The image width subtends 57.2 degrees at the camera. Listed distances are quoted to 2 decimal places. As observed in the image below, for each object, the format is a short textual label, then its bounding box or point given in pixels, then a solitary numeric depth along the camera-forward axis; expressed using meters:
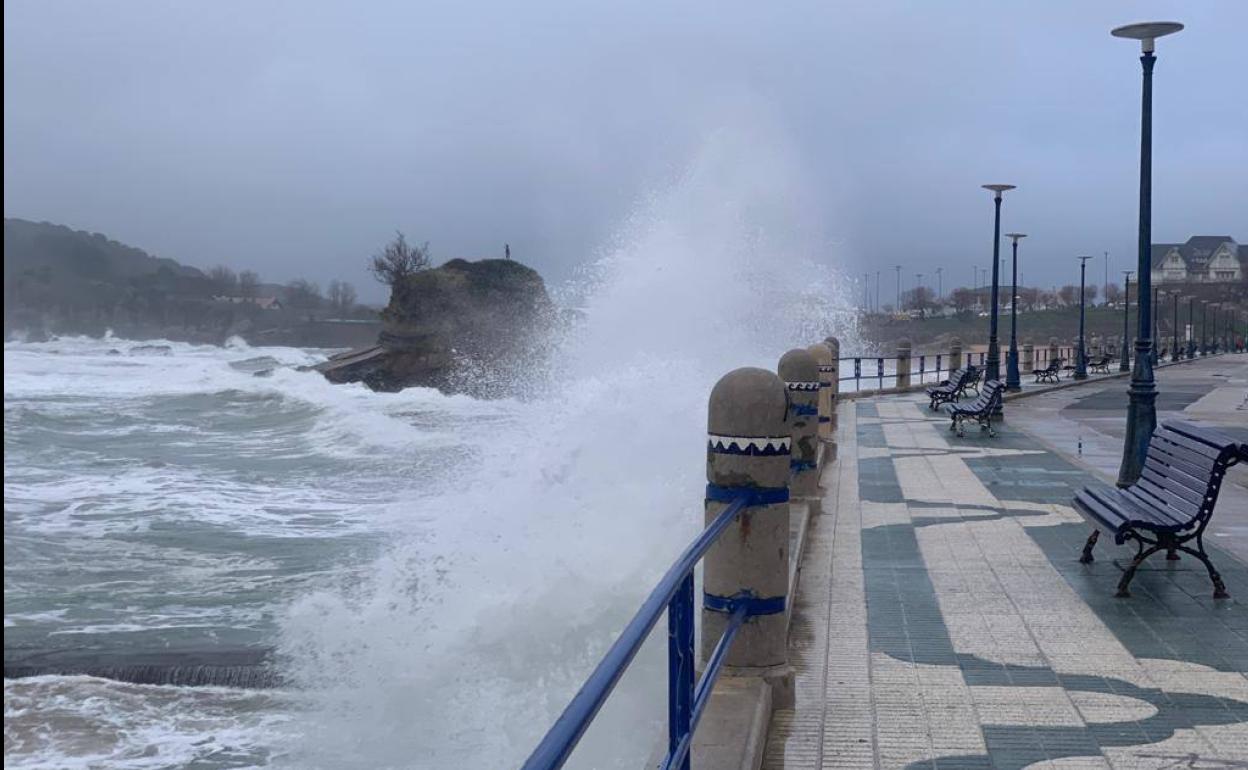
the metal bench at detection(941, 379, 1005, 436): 17.58
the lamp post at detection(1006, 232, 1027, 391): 28.62
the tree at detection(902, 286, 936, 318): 145.19
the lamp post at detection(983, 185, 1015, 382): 28.23
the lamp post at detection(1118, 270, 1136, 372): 43.37
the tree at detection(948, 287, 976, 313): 139.77
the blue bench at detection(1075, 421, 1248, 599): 6.91
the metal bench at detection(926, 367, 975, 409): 21.50
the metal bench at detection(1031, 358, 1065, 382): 34.06
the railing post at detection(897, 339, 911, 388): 30.61
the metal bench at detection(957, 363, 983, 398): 22.93
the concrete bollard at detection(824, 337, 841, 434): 17.53
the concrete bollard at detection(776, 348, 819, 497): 10.12
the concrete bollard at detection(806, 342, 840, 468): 14.55
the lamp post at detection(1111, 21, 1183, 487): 11.57
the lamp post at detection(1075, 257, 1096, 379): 36.50
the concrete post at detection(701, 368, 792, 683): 4.80
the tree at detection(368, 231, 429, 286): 82.25
